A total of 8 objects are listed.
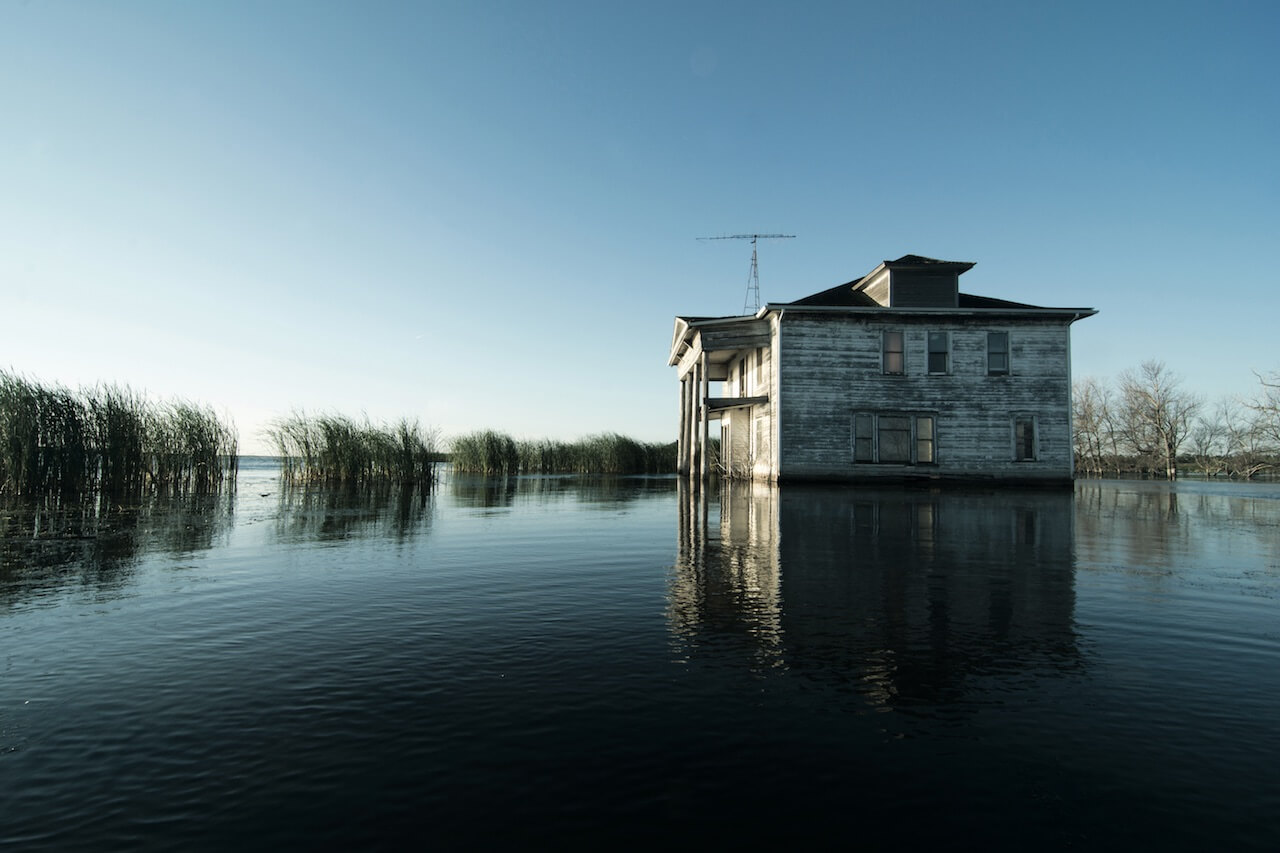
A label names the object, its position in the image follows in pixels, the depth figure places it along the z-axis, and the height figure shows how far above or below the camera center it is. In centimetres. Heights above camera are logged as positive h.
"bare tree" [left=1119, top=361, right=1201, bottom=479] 4678 +238
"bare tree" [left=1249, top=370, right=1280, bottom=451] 2692 +161
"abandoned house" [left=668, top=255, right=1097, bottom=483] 2364 +239
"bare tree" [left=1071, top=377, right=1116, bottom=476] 5084 +213
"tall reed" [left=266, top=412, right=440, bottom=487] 2589 +0
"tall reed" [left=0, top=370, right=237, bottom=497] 1650 +22
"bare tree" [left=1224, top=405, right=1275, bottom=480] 3400 +33
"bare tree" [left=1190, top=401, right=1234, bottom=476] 4759 +75
